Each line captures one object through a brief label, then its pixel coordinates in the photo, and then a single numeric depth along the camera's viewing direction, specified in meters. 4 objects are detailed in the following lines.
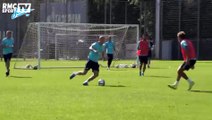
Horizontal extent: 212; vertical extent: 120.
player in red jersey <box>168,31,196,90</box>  17.28
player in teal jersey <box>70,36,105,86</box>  19.56
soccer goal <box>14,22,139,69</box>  39.05
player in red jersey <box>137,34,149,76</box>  25.80
